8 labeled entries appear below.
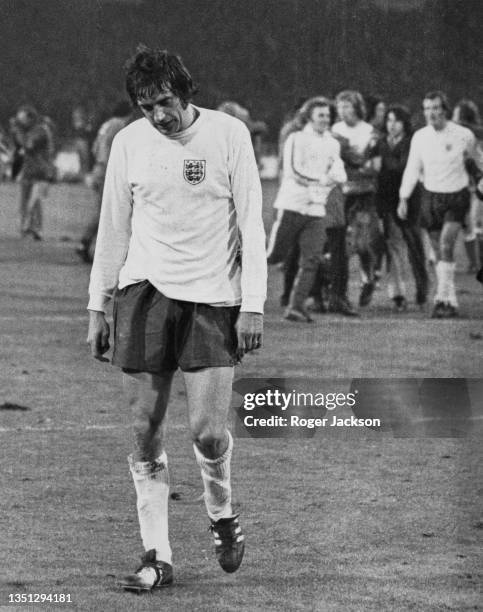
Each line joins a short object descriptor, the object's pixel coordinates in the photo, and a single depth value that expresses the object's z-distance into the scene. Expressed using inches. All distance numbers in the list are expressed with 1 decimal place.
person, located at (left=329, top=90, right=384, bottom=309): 556.4
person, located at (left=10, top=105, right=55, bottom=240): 847.7
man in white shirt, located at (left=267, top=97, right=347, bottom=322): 511.5
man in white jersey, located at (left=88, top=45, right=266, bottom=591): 206.2
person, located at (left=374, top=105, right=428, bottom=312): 566.3
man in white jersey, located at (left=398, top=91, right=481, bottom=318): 552.1
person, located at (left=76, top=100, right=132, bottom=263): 653.3
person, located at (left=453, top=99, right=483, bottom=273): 637.9
